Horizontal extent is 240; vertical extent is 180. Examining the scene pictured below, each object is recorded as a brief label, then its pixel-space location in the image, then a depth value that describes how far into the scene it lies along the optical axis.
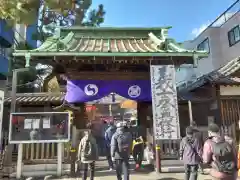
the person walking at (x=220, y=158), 3.25
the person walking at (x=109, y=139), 7.48
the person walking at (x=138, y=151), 7.48
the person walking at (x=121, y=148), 5.35
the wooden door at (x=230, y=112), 8.89
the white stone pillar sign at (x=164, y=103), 6.64
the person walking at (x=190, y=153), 5.23
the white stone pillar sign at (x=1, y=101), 6.33
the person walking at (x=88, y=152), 5.59
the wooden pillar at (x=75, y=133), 6.95
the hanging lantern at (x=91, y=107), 12.28
